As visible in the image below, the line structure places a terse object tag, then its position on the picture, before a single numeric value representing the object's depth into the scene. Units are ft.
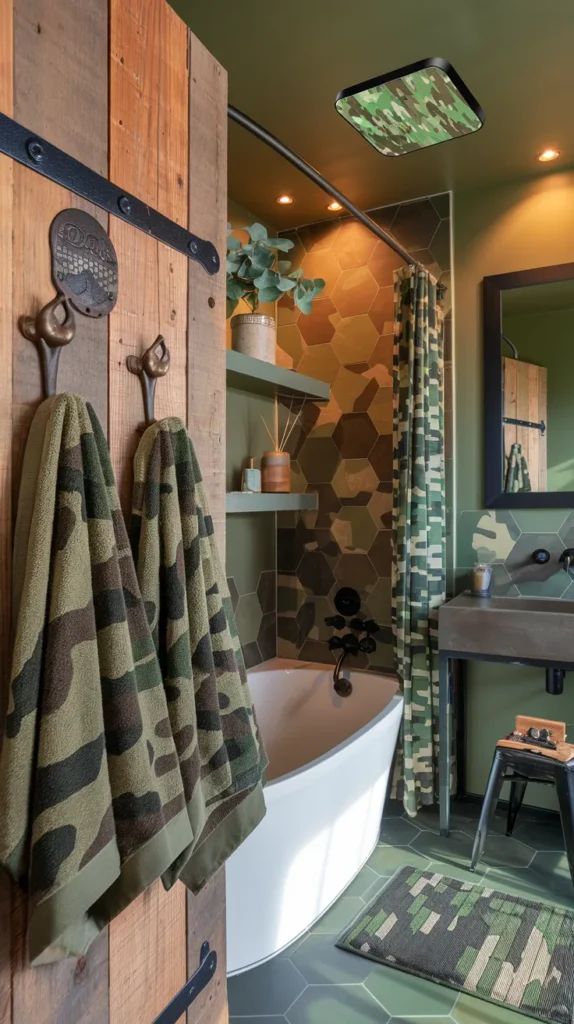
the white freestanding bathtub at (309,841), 6.08
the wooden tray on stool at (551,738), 7.68
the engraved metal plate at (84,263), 2.70
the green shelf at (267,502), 7.93
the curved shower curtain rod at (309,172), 5.75
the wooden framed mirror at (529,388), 9.55
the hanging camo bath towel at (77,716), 2.29
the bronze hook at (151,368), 3.16
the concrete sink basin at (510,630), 7.93
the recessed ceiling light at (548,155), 8.98
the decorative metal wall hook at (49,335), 2.56
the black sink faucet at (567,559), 9.33
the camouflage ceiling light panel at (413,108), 5.57
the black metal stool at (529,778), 7.42
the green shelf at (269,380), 7.93
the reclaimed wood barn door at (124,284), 2.51
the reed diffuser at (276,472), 9.76
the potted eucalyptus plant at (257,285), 7.29
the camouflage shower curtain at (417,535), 9.02
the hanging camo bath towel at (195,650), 2.98
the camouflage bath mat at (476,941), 6.08
